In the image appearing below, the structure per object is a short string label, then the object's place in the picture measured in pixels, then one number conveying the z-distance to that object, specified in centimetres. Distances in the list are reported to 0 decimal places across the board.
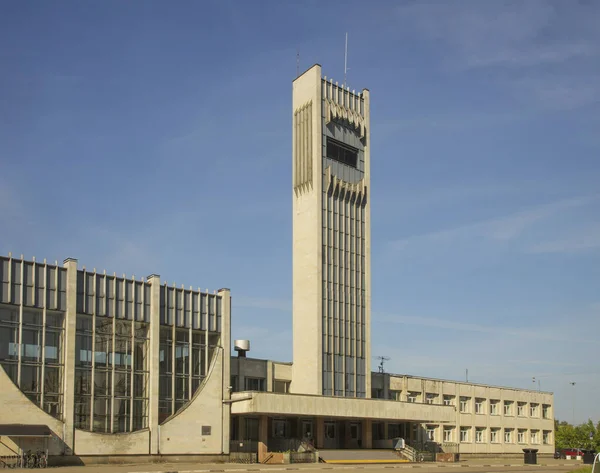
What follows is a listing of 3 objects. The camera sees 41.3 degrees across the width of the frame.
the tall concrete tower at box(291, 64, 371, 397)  8150
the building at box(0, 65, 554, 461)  6191
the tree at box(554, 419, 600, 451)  15150
